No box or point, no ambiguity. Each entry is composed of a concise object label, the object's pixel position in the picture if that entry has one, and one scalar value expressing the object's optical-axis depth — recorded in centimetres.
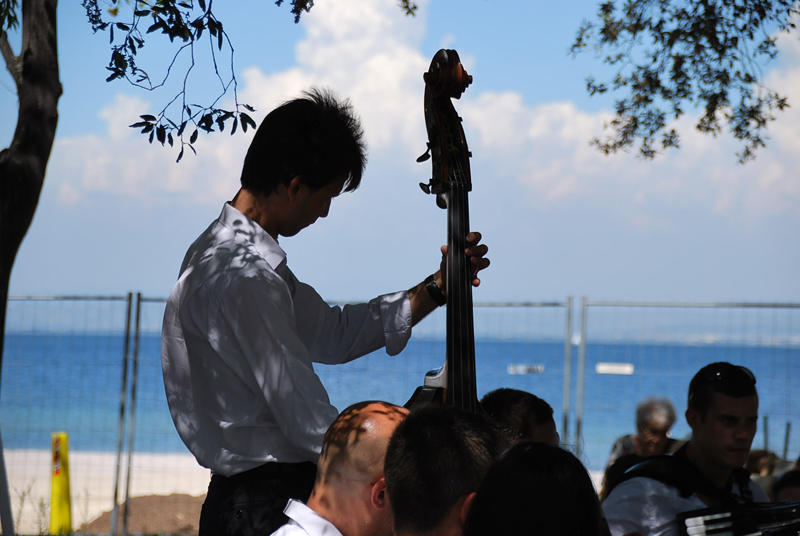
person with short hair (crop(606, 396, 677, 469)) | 972
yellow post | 1147
